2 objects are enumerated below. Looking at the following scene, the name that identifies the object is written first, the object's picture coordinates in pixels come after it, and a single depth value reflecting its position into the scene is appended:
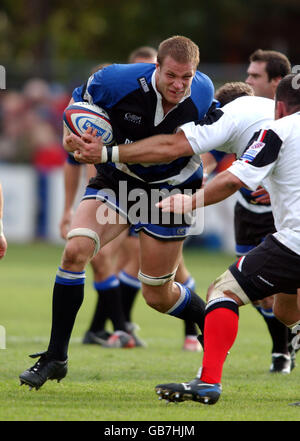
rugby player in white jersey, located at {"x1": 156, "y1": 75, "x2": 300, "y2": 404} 10.65
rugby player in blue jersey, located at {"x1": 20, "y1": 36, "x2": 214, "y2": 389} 11.88
